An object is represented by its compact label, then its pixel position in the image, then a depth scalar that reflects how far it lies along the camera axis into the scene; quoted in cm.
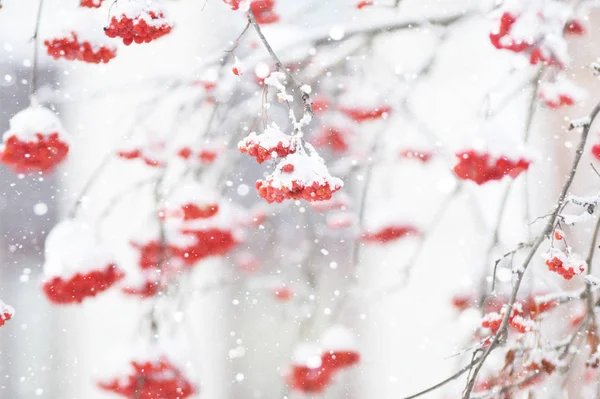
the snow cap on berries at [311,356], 299
